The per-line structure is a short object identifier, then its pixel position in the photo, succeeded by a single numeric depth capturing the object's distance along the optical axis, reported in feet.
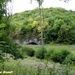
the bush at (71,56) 47.90
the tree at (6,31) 21.40
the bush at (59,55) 53.58
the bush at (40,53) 59.90
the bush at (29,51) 61.51
